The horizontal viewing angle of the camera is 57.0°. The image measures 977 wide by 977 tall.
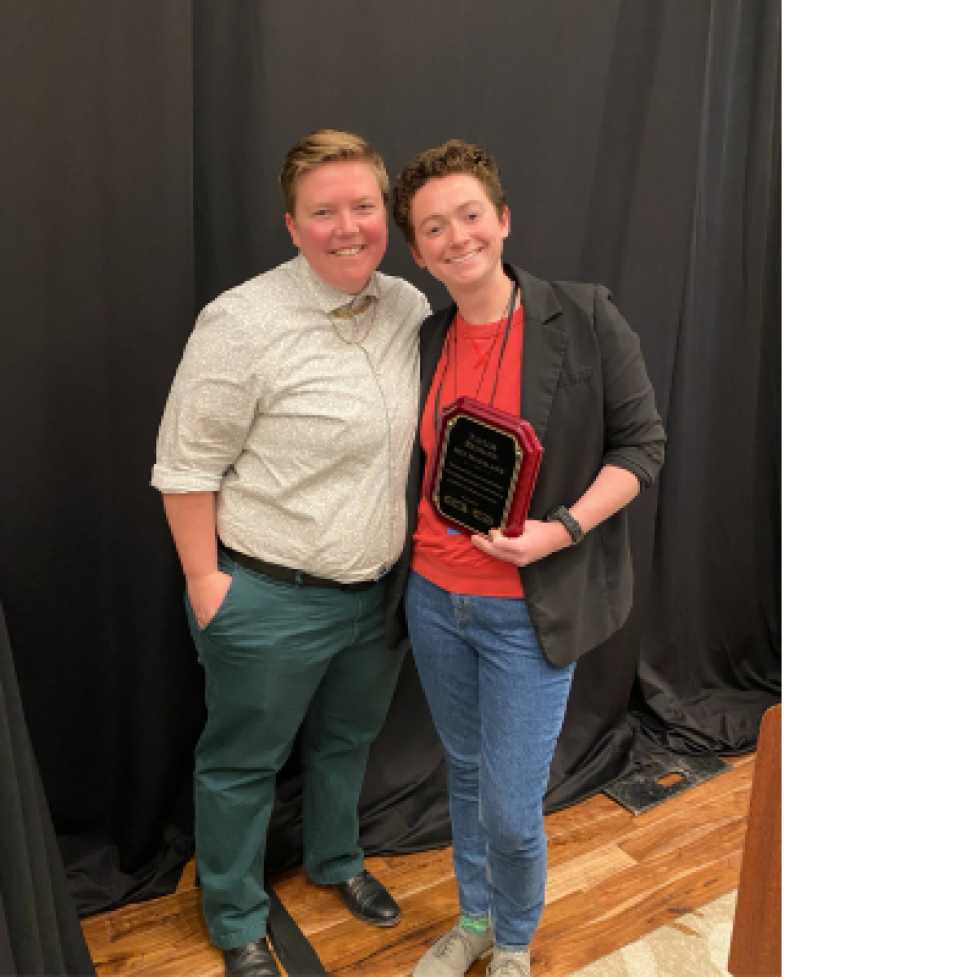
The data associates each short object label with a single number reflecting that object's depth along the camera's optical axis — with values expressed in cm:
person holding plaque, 144
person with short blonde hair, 150
